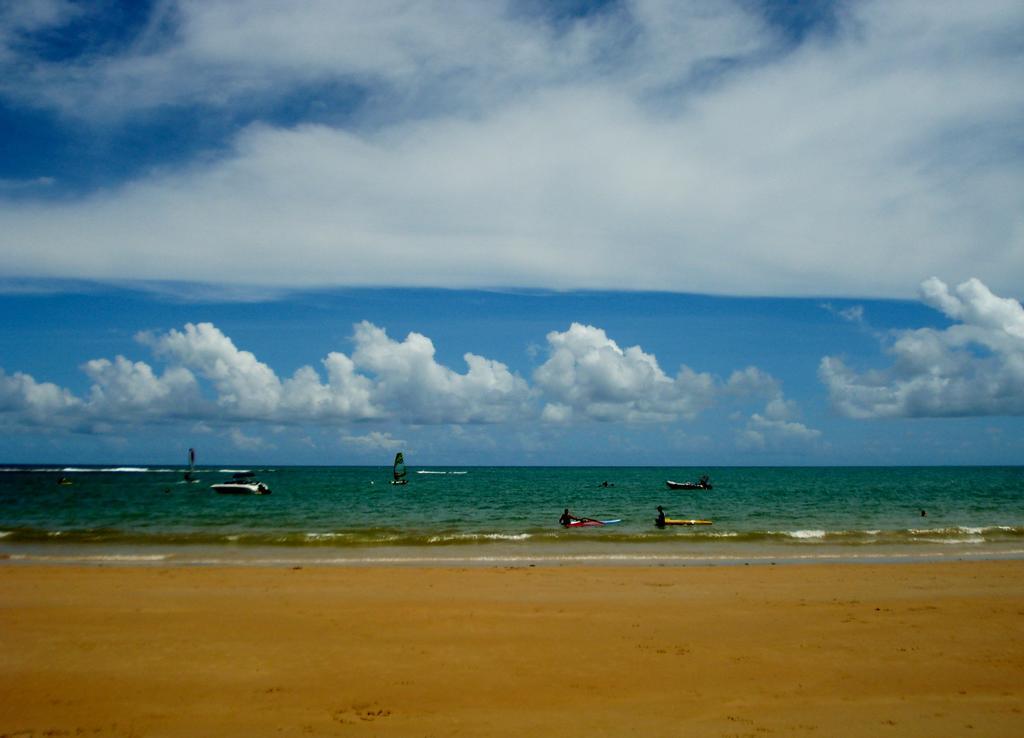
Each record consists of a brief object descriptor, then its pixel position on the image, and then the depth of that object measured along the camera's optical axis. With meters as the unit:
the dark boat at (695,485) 91.48
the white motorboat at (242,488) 76.81
